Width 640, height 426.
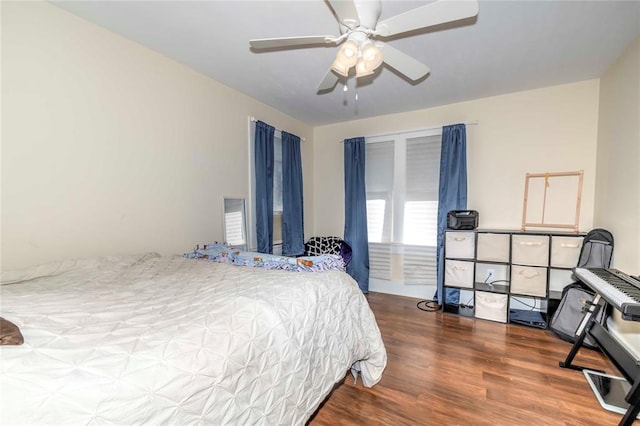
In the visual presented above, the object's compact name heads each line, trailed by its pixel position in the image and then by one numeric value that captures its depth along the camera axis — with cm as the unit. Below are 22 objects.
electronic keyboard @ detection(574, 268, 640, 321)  138
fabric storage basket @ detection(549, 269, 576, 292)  293
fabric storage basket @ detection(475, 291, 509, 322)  291
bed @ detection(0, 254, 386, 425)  69
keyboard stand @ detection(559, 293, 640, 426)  142
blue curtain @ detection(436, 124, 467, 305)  332
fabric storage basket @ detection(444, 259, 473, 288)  310
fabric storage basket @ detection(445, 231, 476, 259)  312
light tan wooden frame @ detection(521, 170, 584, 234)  287
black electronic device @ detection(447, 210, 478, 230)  312
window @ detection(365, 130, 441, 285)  359
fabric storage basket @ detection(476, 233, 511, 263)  296
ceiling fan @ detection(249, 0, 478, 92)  130
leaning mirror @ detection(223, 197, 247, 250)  298
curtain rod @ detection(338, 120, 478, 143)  335
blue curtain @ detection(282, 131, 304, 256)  368
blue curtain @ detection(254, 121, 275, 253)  322
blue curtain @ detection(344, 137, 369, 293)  393
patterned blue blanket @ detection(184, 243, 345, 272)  190
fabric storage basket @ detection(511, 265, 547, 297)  280
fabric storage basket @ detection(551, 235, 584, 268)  269
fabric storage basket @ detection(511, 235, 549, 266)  278
